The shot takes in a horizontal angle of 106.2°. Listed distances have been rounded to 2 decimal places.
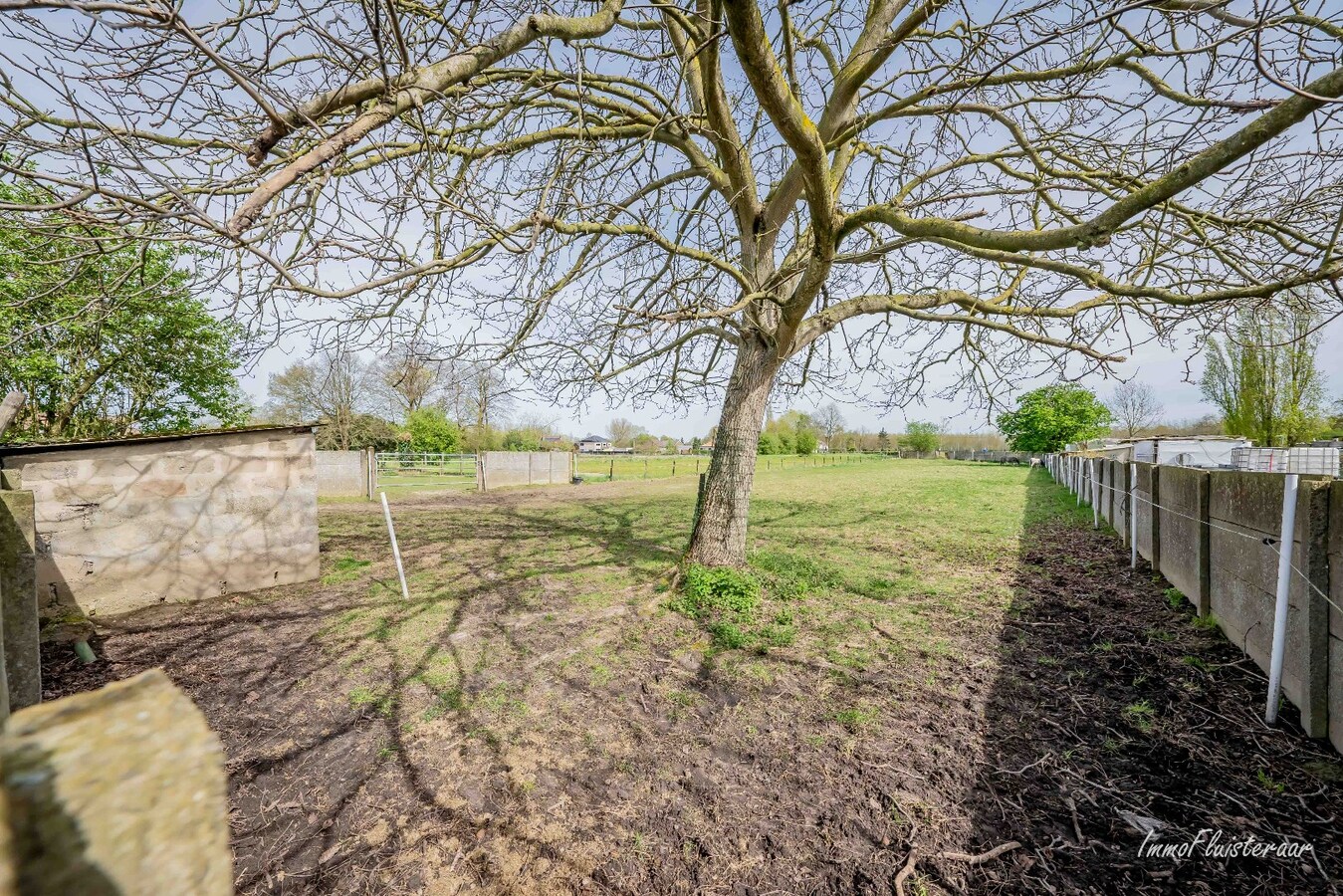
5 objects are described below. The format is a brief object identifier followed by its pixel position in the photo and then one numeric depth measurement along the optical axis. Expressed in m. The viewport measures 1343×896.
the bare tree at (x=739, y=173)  2.70
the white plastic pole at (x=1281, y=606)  3.15
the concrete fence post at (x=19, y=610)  2.79
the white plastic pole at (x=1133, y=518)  6.94
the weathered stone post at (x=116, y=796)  0.50
